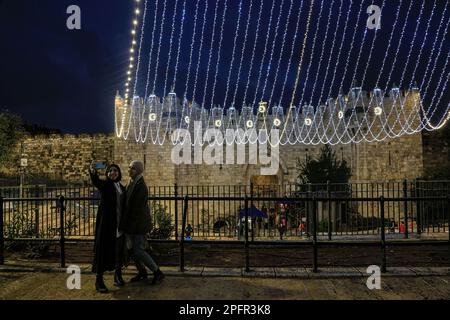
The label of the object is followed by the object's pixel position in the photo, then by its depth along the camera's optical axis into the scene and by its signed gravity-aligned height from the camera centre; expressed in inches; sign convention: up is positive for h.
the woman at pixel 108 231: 150.4 -26.9
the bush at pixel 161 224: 255.1 -41.7
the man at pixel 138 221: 155.6 -22.6
